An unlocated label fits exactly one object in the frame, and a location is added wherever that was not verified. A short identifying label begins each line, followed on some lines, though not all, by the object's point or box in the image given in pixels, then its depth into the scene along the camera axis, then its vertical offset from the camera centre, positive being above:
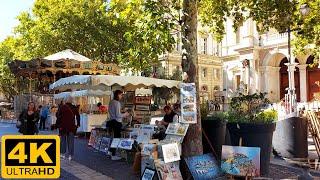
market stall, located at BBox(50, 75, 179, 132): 9.35 +0.53
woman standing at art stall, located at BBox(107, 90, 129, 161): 7.95 -0.40
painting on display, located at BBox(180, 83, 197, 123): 5.79 -0.08
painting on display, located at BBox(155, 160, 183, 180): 5.35 -1.21
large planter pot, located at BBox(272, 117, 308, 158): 7.30 -0.85
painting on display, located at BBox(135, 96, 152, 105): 10.68 +0.06
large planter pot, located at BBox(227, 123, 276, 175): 5.79 -0.66
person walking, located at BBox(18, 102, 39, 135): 8.47 -0.52
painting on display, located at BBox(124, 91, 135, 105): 10.90 +0.16
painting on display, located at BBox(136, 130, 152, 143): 7.12 -0.81
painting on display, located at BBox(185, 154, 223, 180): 5.54 -1.20
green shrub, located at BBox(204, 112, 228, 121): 6.27 -0.32
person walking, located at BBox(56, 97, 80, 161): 7.91 -0.57
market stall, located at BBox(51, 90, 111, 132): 12.79 -0.52
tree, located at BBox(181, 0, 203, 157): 5.84 +0.82
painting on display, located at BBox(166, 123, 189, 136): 5.84 -0.53
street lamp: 9.56 +0.75
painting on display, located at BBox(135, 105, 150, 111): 10.52 -0.22
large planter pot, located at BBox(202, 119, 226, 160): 6.31 -0.65
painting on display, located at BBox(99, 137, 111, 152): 8.27 -1.14
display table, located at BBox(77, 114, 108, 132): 12.72 -0.77
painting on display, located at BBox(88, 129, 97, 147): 9.03 -1.04
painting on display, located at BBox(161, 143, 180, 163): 5.38 -0.90
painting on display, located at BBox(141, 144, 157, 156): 5.57 -0.87
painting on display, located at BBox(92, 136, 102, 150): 8.66 -1.17
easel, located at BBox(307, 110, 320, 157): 7.00 -0.62
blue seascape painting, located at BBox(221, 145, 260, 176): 5.47 -1.06
